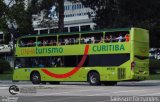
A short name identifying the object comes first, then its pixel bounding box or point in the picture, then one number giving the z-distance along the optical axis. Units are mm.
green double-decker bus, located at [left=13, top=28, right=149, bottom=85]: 33125
